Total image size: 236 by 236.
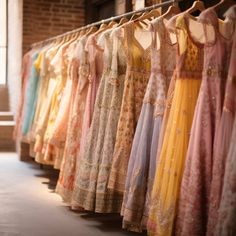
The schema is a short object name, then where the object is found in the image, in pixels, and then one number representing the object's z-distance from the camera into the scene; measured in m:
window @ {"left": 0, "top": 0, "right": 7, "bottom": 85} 9.09
